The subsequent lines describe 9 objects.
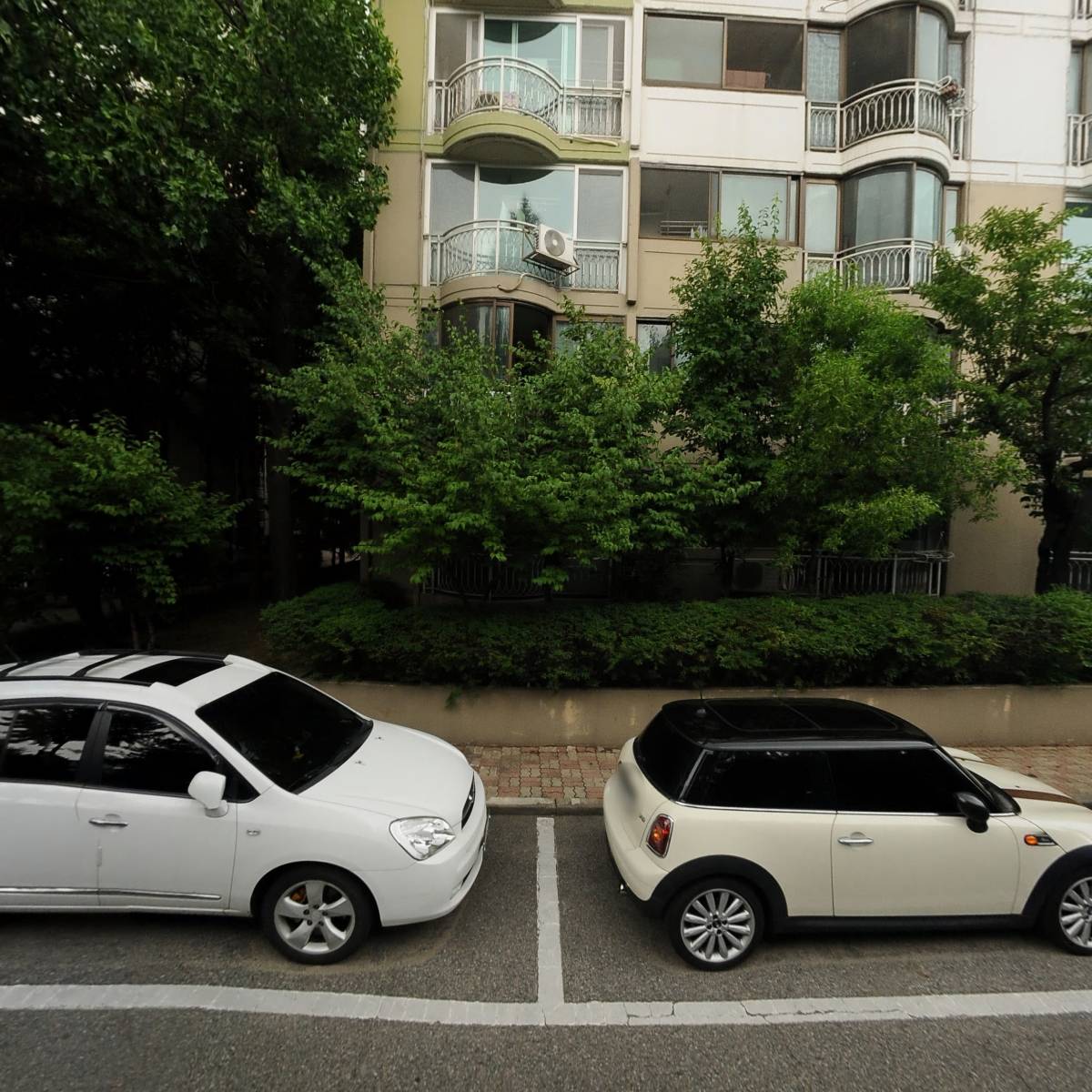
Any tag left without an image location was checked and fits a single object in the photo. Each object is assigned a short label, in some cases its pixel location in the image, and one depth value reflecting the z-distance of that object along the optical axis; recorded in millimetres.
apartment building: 10383
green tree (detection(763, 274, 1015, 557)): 6219
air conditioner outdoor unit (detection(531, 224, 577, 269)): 9656
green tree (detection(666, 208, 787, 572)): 7582
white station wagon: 3191
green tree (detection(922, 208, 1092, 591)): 6930
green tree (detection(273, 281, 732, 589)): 5676
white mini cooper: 3246
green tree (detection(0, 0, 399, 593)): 6773
